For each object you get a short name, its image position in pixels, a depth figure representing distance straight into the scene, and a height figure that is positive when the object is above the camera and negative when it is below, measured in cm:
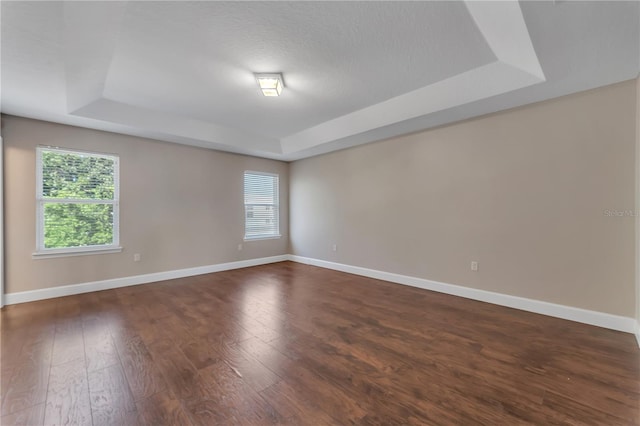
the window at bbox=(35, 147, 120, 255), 359 +17
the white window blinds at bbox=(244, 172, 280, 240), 576 +13
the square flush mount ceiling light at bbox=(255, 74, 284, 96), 278 +140
